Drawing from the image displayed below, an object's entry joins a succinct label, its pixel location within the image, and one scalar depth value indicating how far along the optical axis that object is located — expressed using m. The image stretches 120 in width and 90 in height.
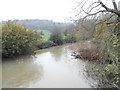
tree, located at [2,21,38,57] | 7.66
